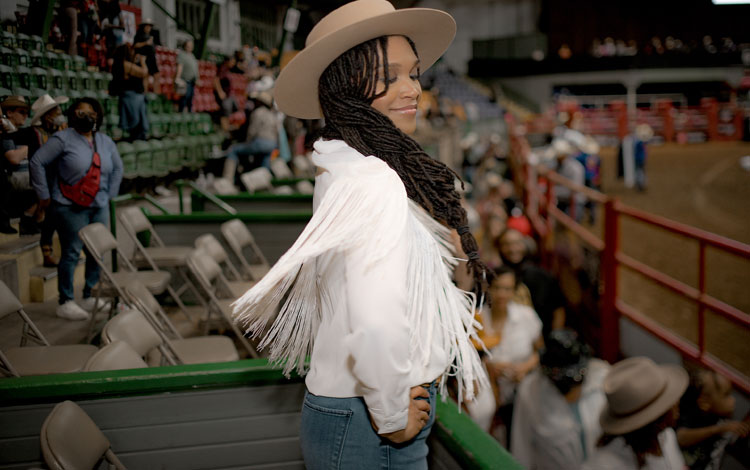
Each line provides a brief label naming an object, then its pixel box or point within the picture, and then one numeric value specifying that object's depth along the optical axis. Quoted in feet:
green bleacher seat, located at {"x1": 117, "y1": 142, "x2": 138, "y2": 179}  11.76
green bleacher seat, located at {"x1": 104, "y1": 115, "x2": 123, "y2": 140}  11.08
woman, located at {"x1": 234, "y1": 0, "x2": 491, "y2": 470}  4.13
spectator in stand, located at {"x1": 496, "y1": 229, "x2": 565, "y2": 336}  14.39
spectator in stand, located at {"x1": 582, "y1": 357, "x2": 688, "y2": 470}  7.61
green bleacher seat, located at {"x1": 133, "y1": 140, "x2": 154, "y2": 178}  12.75
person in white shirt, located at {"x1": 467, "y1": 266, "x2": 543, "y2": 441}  10.93
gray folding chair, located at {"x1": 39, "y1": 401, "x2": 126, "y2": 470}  5.84
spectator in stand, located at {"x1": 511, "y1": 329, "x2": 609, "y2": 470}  8.77
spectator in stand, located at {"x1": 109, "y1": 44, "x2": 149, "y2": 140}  11.52
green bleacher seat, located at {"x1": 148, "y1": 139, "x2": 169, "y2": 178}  14.01
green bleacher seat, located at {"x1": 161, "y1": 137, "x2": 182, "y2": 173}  14.90
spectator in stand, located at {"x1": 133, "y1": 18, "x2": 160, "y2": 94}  12.10
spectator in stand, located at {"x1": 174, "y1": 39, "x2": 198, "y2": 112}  14.79
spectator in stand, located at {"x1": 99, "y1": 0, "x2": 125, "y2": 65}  10.83
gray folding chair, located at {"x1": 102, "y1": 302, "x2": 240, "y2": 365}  8.98
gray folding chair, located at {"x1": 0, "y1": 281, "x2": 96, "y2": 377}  8.40
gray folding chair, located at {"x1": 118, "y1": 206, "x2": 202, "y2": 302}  13.17
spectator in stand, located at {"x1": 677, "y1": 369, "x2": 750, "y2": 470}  9.55
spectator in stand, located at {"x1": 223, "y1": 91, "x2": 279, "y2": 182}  21.62
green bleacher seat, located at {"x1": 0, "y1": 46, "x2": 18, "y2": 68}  8.55
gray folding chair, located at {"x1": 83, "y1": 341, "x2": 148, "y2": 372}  7.59
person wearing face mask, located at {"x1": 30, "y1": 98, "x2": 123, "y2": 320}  9.64
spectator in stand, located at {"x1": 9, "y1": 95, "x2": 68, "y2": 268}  9.12
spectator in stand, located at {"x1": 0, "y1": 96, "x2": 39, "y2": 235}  8.75
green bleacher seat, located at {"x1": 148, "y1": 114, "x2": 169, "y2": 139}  13.35
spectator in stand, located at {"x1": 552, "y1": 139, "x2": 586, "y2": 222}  28.23
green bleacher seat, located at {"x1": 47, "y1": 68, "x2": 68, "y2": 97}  9.41
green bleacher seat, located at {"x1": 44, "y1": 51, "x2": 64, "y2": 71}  9.44
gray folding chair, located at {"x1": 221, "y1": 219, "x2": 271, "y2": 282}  16.24
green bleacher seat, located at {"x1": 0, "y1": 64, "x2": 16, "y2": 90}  8.53
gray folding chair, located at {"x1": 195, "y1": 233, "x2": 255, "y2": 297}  14.74
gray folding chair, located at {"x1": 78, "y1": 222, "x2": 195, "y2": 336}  10.54
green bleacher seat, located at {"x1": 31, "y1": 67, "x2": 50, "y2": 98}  9.05
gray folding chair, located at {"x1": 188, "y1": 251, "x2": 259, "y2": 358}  12.22
